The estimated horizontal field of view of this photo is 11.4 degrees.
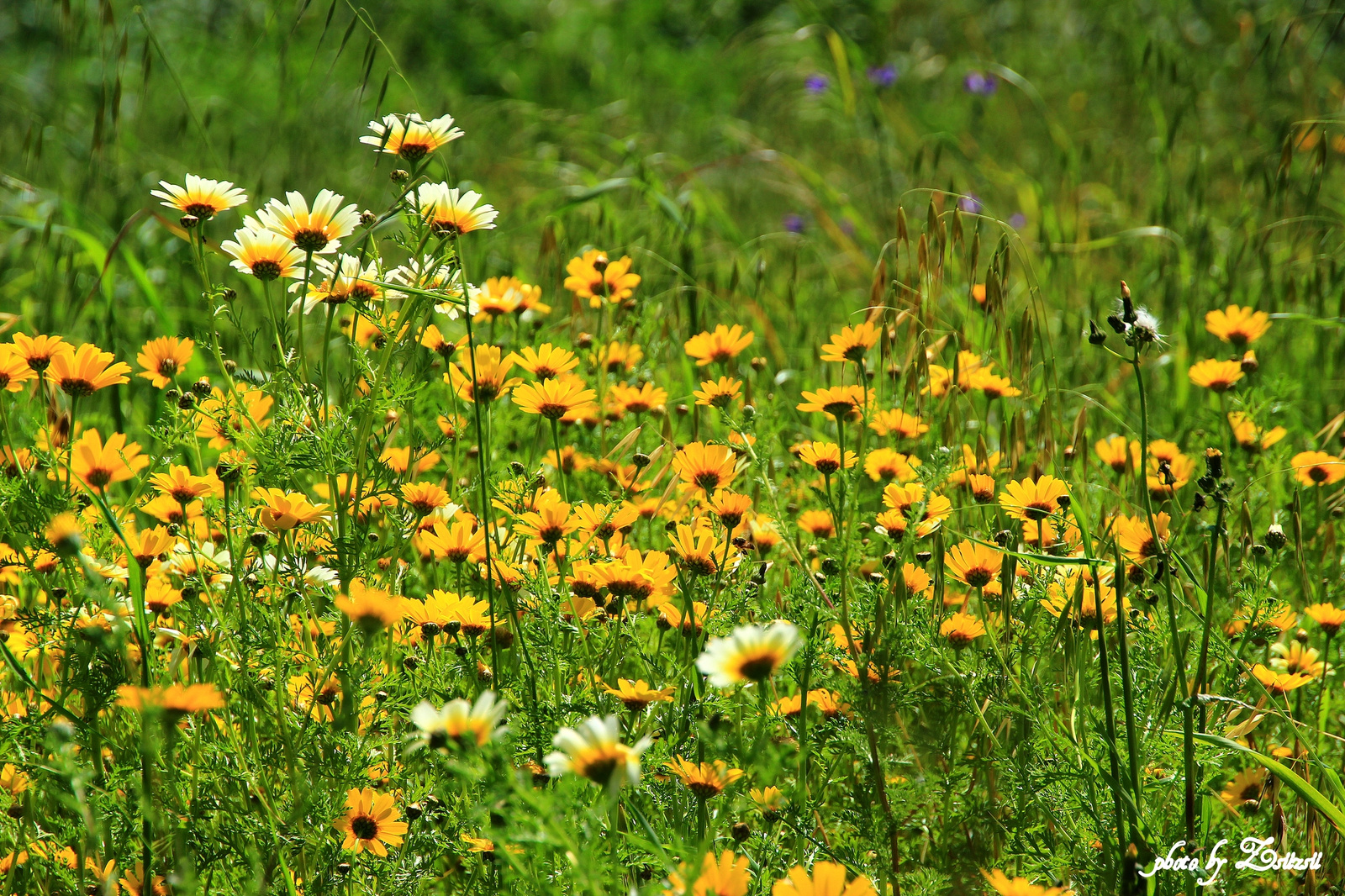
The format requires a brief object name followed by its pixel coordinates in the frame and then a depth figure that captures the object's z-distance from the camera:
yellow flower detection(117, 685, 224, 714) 3.28
